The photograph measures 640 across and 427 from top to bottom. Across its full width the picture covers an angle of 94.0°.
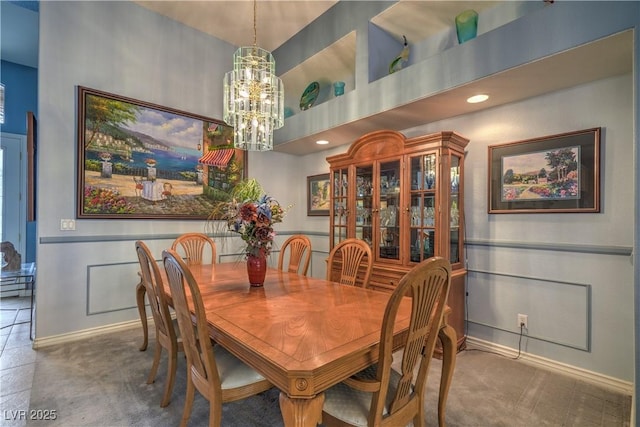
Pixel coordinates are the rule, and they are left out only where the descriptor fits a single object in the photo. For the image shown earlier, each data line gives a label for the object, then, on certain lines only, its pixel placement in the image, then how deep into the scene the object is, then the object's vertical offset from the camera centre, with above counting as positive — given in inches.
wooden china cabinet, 101.7 +3.9
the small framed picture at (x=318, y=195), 167.3 +10.4
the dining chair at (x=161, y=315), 67.3 -24.8
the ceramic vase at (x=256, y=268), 78.0 -14.5
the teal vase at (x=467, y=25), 92.5 +59.0
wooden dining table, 37.9 -19.5
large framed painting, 116.6 +23.2
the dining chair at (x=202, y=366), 47.9 -28.7
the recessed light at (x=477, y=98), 95.2 +37.2
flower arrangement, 75.6 -2.2
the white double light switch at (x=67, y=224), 111.0 -4.5
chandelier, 93.4 +37.0
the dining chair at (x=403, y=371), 41.9 -24.6
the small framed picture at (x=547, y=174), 85.6 +12.2
